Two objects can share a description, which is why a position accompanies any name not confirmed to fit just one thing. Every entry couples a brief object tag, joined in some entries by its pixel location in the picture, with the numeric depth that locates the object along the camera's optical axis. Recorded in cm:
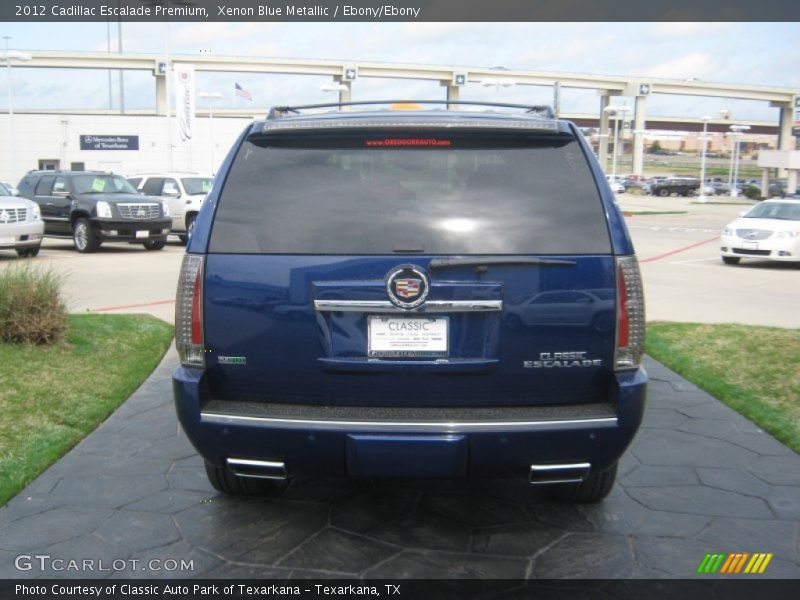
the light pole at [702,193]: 6327
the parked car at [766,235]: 1669
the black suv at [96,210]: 1852
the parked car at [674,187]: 7800
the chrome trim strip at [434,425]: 342
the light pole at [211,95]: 4642
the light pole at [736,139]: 7676
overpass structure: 6675
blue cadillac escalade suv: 345
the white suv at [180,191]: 2159
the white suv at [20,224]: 1616
